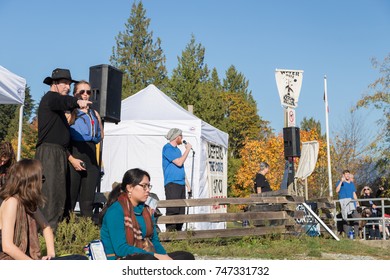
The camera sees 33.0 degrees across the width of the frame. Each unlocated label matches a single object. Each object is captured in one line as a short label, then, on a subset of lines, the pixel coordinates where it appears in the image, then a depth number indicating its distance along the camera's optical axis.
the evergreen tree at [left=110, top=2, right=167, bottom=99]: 46.91
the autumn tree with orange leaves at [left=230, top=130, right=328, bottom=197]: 44.34
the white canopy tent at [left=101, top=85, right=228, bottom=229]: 13.12
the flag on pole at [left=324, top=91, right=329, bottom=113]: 32.03
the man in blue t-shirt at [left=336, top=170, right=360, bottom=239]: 14.09
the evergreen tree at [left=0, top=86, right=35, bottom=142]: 57.38
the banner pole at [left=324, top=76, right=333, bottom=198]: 31.61
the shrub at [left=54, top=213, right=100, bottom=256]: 6.31
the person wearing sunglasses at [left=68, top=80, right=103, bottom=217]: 6.54
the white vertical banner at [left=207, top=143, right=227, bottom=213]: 13.96
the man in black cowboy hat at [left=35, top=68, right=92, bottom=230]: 6.10
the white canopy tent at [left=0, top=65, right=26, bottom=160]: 9.31
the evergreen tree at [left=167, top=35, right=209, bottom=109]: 42.28
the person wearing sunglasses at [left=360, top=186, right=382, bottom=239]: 15.38
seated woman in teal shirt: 4.16
